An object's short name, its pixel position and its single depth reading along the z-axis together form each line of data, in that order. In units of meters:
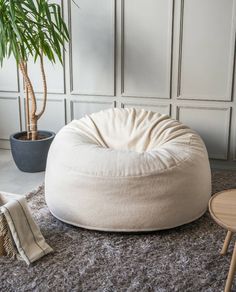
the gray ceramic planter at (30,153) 3.23
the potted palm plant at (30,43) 2.85
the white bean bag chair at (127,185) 2.07
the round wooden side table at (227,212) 1.58
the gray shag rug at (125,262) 1.72
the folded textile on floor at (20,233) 1.87
